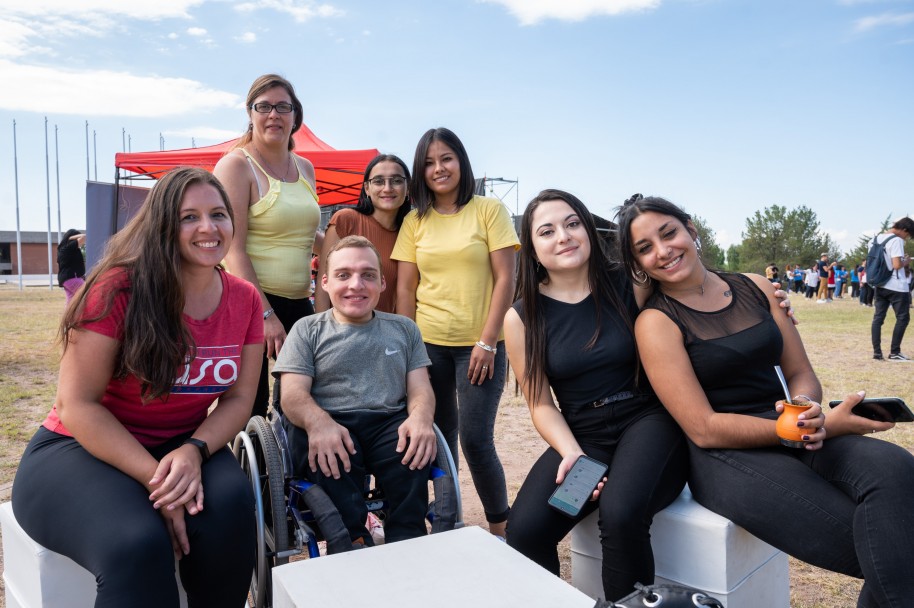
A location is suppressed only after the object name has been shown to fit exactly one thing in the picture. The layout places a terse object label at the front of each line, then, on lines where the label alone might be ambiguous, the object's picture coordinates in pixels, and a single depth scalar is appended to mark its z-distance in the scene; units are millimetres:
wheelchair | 2164
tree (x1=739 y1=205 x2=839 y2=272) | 55031
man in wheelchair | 2357
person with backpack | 8445
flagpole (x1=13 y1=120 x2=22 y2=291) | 40675
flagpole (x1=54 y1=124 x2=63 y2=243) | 41750
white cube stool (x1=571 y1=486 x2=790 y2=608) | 2059
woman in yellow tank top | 2920
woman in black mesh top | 1902
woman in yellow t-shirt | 3047
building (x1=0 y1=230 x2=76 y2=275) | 51656
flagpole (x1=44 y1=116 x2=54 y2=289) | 41097
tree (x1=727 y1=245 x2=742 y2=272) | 70144
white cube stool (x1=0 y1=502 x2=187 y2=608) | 1889
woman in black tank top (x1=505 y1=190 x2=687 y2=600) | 2107
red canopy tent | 8609
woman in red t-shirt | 1786
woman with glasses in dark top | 3264
